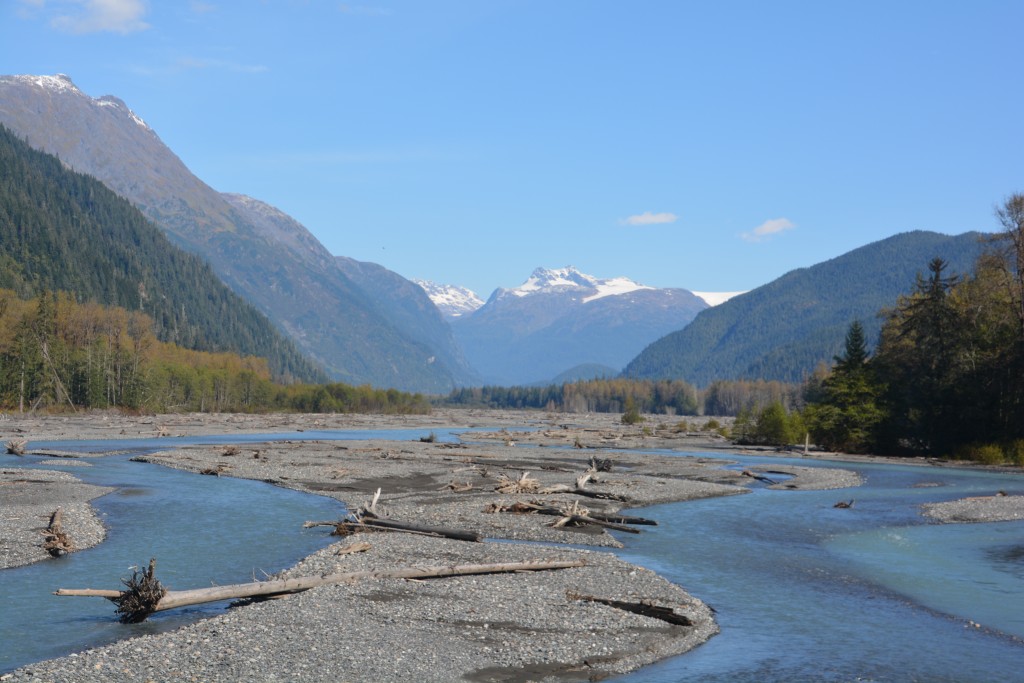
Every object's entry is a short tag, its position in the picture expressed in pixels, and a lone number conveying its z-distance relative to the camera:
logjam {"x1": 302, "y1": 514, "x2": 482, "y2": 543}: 34.56
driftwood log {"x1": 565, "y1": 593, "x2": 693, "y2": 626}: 23.23
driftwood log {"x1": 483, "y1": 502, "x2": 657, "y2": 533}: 39.16
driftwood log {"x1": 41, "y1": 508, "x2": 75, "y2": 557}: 29.91
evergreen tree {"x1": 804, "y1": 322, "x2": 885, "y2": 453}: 92.75
